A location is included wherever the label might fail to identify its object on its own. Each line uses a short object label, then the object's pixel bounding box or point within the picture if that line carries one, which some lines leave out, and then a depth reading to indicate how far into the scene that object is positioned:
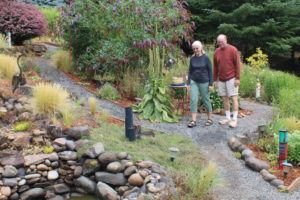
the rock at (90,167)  4.47
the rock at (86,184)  4.40
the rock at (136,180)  4.11
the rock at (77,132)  5.01
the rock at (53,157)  4.71
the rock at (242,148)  4.98
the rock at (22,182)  4.41
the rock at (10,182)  4.33
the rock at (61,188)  4.52
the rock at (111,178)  4.27
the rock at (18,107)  5.61
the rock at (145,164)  4.36
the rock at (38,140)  4.90
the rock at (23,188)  4.41
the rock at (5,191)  4.24
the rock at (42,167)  4.59
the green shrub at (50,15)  15.12
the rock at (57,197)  4.38
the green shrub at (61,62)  9.33
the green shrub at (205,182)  3.67
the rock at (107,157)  4.42
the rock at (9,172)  4.37
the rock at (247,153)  4.71
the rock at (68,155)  4.71
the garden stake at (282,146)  4.30
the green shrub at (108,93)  7.58
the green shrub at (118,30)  8.26
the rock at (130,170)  4.27
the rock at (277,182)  3.99
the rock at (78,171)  4.58
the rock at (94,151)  4.54
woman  5.88
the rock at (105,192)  4.05
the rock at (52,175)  4.61
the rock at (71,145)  4.84
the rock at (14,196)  4.32
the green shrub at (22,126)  5.06
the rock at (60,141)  4.86
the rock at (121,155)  4.49
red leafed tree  10.20
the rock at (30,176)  4.48
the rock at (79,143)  4.84
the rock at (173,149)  5.04
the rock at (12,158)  4.50
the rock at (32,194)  4.37
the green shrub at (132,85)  7.83
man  5.78
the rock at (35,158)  4.57
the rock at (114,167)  4.31
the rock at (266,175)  4.13
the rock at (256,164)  4.41
